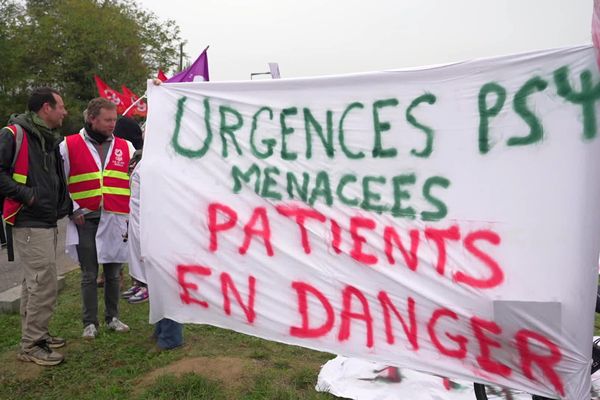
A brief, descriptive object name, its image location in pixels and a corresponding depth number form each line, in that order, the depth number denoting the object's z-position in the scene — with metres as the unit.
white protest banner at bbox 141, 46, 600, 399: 2.21
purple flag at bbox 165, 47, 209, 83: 4.75
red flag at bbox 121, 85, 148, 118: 13.63
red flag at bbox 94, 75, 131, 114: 13.36
